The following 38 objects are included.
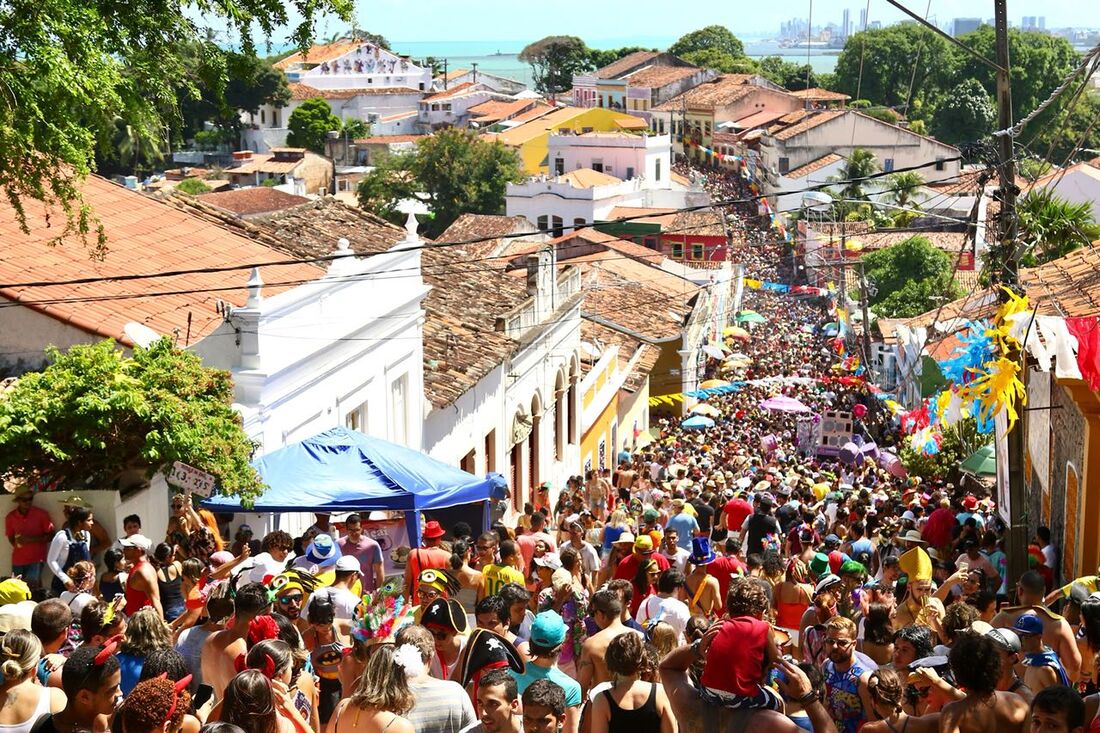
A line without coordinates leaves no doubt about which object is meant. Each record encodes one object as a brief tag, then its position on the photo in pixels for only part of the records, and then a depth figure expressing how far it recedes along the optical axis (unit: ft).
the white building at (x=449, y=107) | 417.69
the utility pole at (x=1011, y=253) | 45.14
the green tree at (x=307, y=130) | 349.82
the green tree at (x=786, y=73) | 482.00
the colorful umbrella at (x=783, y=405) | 129.29
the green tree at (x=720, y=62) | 478.18
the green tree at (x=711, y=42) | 527.40
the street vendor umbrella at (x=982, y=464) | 67.15
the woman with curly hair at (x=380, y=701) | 21.36
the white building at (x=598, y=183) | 244.83
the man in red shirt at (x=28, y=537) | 39.34
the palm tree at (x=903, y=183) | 263.00
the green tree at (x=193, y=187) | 258.57
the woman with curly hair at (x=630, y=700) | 22.03
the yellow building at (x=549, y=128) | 322.55
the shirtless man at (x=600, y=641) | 26.05
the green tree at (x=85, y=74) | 45.42
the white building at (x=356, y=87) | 371.35
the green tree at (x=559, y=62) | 520.01
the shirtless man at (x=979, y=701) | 21.22
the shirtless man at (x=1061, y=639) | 26.50
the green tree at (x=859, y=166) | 278.97
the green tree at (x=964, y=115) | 379.96
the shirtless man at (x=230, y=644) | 25.44
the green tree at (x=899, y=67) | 416.26
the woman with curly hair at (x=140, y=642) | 24.26
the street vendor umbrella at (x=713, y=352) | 168.14
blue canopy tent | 45.60
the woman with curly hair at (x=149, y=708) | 19.38
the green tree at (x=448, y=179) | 272.31
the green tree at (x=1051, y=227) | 80.84
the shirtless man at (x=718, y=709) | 22.25
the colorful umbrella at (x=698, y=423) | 124.77
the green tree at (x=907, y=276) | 207.00
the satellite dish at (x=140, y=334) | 50.60
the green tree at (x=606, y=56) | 522.06
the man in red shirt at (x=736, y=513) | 51.81
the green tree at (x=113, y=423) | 40.81
